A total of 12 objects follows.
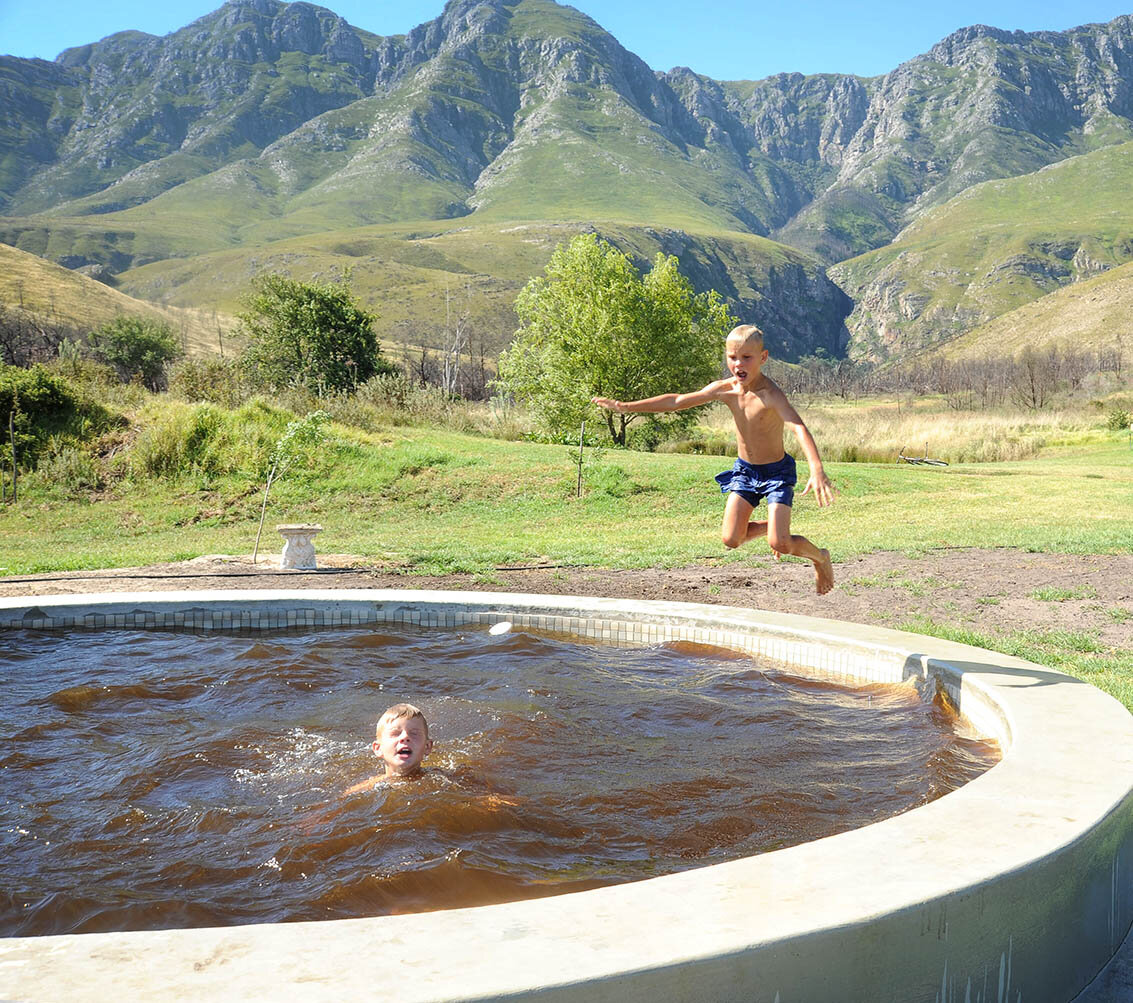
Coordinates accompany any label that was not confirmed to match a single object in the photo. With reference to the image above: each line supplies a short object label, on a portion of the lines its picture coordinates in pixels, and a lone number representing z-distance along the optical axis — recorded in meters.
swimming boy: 4.57
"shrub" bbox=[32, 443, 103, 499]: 17.81
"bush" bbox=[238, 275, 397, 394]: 32.28
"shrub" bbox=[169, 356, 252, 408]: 22.62
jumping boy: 5.45
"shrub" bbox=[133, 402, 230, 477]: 18.56
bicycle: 24.83
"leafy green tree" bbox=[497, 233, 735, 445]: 27.27
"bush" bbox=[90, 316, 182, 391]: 38.88
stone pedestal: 11.16
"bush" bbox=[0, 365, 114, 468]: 18.78
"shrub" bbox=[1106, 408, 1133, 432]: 33.75
